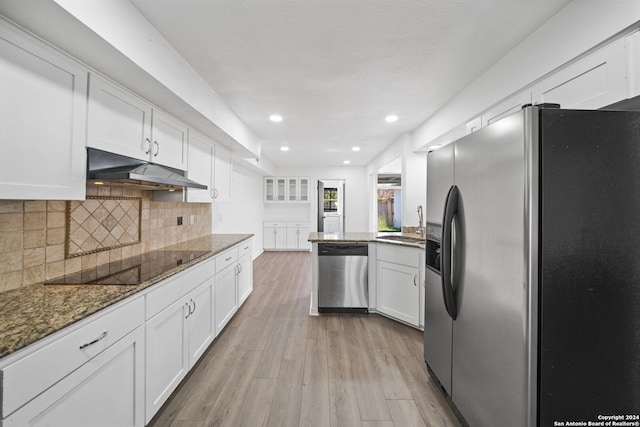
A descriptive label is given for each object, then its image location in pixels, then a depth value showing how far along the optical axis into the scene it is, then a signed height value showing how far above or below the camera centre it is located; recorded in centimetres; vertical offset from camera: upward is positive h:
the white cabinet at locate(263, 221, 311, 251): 788 -47
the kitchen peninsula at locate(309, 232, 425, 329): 294 -60
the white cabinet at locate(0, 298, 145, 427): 89 -60
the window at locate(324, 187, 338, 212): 789 +55
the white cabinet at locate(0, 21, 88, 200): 118 +43
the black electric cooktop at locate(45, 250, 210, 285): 157 -35
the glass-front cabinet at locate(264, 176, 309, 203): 790 +80
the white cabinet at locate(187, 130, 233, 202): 285 +56
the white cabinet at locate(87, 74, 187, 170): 163 +62
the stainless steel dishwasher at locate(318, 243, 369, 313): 338 -69
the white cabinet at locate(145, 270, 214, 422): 159 -81
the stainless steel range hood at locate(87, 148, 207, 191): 158 +28
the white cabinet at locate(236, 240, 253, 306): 339 -69
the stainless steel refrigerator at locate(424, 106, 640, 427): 111 -17
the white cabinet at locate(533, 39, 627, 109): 133 +74
